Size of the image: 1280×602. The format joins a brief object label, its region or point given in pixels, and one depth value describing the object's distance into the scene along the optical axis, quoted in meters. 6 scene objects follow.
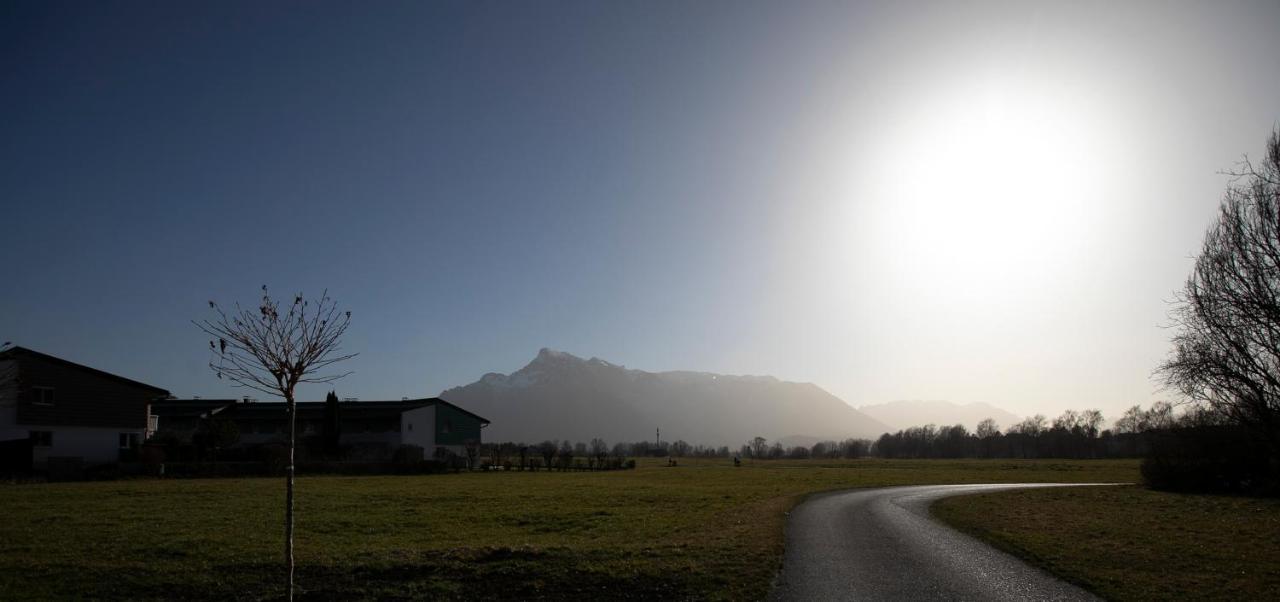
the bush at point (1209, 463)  36.84
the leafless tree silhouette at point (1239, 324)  26.86
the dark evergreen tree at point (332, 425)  70.00
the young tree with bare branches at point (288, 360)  10.41
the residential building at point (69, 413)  47.00
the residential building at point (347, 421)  74.62
